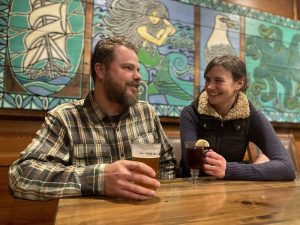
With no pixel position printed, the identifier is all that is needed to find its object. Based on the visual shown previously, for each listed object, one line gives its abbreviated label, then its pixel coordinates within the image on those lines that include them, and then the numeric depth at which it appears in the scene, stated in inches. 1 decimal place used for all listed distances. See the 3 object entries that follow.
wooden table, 25.2
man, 32.8
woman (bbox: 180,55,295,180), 59.1
